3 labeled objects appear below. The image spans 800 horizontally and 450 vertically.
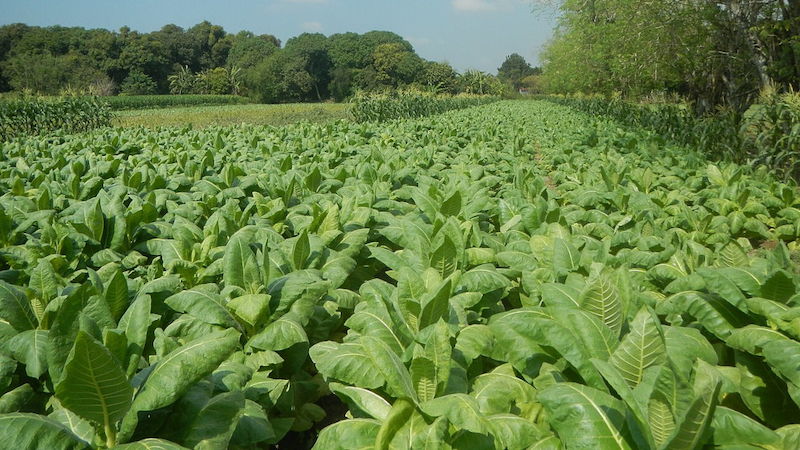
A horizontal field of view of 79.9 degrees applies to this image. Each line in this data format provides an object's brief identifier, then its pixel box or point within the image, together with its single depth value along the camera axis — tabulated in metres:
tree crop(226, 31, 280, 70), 90.62
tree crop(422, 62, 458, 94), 80.88
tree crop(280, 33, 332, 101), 82.81
